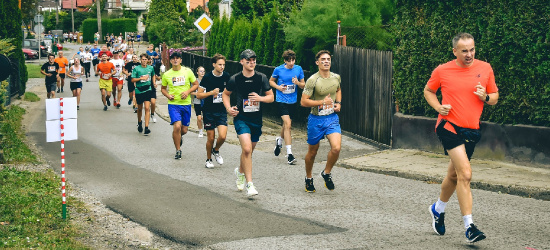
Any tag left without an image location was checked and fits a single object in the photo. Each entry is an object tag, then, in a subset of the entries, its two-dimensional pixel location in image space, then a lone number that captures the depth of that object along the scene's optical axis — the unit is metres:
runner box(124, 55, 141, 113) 20.92
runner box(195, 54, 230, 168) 11.84
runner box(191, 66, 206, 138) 15.54
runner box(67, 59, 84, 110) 23.33
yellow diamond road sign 25.17
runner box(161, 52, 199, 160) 13.68
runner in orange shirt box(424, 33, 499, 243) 7.02
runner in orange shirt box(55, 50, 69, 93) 25.86
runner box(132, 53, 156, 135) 17.02
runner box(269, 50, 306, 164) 13.44
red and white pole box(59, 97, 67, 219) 8.16
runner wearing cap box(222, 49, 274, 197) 9.79
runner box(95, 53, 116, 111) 23.42
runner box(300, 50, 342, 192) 9.78
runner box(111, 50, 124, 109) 24.02
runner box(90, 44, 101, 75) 43.53
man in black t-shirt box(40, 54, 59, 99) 23.62
